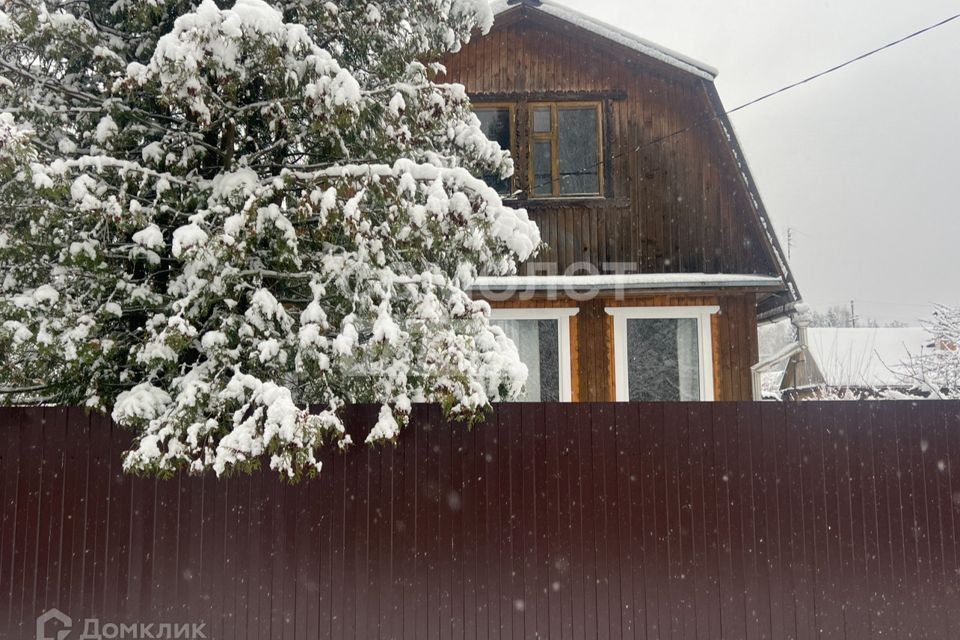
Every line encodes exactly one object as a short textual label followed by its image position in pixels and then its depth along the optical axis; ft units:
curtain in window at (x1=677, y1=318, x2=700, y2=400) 26.86
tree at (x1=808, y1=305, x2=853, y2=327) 177.31
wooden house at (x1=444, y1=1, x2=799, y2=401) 26.63
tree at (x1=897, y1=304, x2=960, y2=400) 57.41
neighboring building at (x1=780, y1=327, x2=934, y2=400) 63.31
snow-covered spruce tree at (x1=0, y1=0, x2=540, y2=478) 13.52
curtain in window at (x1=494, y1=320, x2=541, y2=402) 27.12
